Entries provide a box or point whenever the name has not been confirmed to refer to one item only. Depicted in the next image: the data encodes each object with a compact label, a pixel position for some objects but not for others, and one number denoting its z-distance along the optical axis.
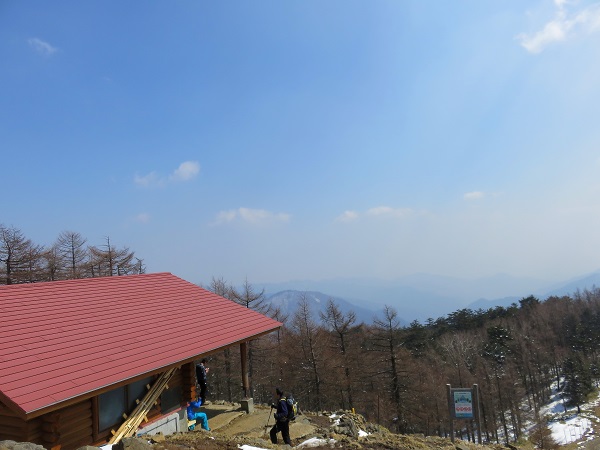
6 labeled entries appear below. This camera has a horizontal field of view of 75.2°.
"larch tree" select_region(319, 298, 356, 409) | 33.78
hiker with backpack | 10.97
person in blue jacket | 13.57
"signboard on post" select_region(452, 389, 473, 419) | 13.11
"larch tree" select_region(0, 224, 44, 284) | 33.25
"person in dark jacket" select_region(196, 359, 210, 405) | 15.26
